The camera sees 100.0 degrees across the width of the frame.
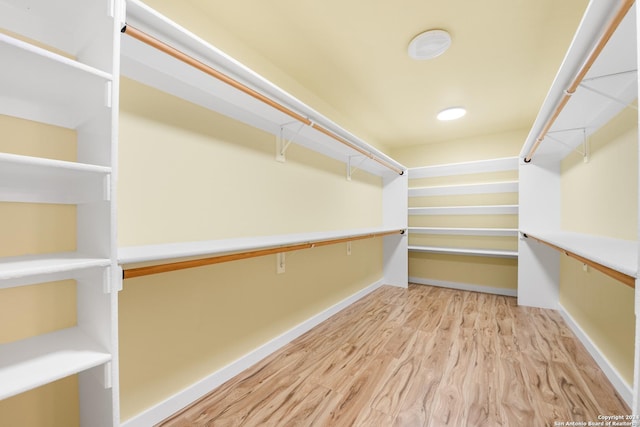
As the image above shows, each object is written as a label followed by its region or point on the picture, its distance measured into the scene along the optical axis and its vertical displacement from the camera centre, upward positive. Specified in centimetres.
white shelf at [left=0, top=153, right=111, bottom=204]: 70 +11
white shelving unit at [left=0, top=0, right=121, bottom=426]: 72 +12
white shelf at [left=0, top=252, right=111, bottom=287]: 63 -13
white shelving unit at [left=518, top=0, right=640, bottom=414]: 90 +54
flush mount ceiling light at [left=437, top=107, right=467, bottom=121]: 261 +100
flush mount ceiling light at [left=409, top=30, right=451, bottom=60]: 156 +103
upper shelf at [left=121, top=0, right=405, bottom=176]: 93 +62
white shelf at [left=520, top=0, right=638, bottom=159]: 87 +60
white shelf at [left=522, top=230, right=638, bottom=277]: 79 -15
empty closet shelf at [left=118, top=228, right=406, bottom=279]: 91 -15
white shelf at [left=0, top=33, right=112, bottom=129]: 67 +38
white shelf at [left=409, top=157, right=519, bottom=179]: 302 +54
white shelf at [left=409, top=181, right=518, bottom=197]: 313 +29
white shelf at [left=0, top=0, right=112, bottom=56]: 80 +61
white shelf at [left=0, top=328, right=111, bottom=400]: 65 -41
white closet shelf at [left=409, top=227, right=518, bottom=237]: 301 -23
